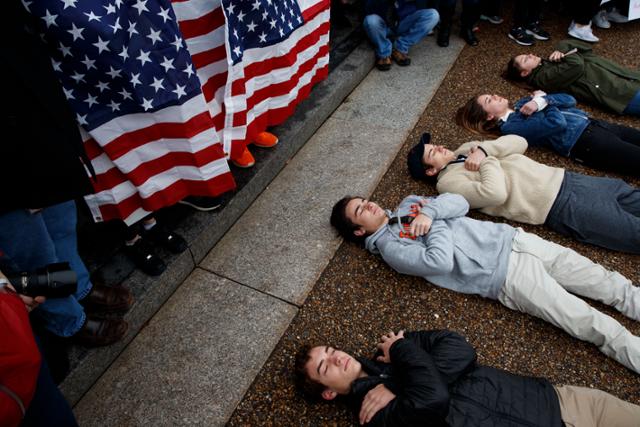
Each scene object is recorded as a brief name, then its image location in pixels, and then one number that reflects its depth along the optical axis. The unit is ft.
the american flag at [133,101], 6.50
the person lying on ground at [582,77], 13.42
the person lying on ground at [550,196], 9.59
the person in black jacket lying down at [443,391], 6.46
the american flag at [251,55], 8.68
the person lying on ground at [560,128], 11.37
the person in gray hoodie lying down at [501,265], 8.03
